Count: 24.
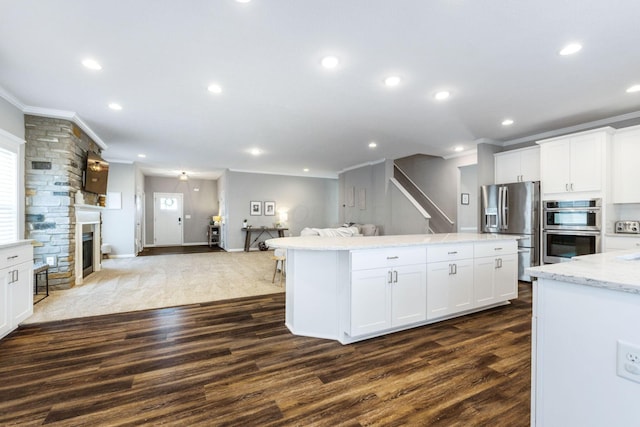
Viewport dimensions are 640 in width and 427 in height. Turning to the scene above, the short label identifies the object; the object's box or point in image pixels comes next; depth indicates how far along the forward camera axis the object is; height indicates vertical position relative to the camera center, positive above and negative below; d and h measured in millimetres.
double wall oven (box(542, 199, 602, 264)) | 4121 -216
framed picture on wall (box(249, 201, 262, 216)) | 9734 +215
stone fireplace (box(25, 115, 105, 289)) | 4184 +321
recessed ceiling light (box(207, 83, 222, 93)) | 3357 +1480
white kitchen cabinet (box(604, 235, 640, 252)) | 3802 -381
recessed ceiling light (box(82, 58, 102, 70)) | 2801 +1473
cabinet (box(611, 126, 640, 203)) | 3967 +669
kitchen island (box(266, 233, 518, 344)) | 2662 -677
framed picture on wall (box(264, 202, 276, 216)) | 9961 +218
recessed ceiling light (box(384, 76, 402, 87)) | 3156 +1465
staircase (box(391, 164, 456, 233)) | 7777 +280
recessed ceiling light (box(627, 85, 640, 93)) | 3334 +1452
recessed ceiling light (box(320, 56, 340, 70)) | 2750 +1464
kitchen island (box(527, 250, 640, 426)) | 1028 -504
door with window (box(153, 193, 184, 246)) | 10875 -166
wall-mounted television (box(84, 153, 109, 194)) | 5067 +733
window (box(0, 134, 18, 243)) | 3664 +309
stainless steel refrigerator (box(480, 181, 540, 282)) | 4828 +1
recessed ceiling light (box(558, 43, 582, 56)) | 2512 +1449
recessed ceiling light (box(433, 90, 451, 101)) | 3520 +1466
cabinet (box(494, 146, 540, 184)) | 5082 +889
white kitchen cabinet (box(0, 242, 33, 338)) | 2742 -710
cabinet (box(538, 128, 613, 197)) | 4121 +775
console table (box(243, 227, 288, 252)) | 9328 -604
